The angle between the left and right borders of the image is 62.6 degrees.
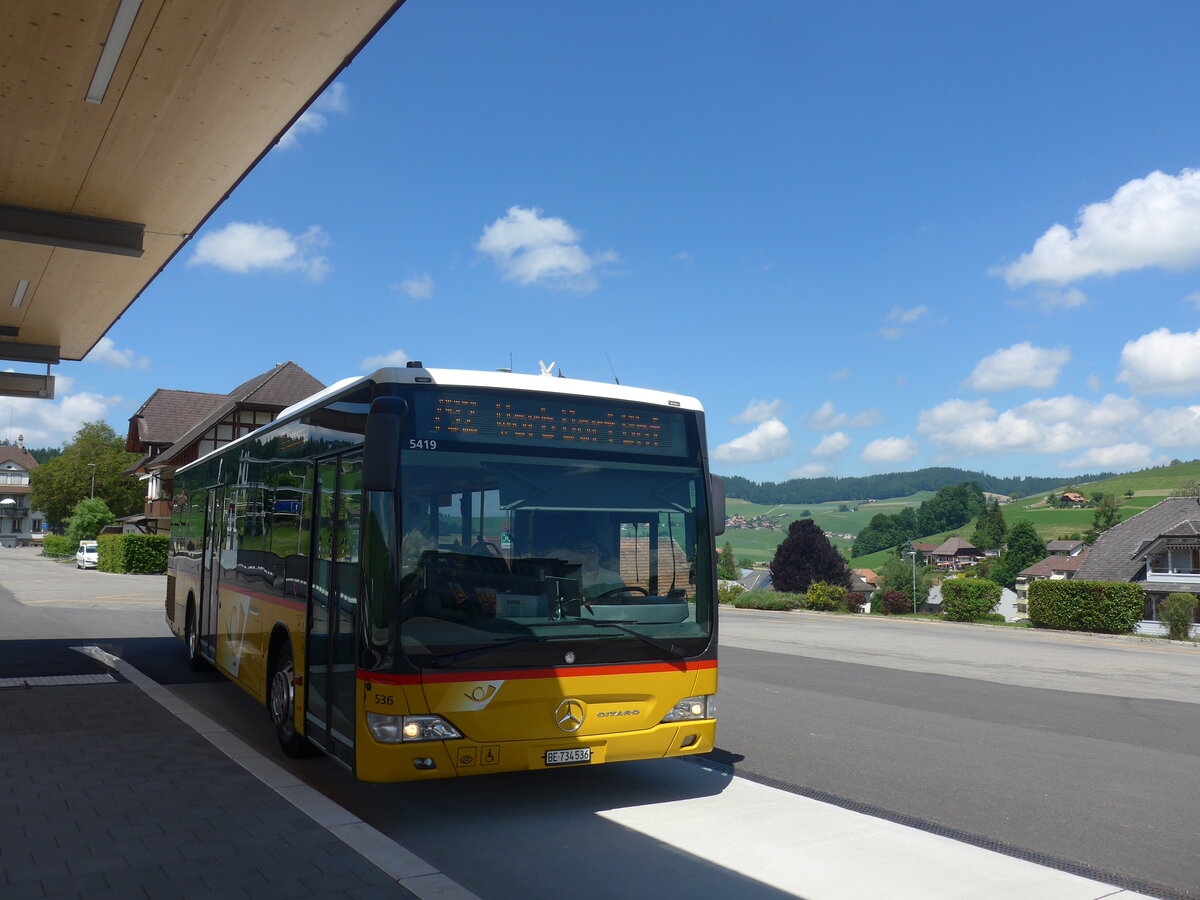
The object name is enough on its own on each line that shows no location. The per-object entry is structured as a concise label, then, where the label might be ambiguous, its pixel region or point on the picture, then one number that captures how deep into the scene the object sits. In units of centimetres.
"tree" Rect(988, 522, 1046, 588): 14288
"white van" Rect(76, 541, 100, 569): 5789
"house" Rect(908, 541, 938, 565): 16922
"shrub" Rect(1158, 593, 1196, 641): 2942
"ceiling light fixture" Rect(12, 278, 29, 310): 1353
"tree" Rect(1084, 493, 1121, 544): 14325
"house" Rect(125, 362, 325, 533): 5291
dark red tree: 7981
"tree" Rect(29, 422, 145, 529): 9194
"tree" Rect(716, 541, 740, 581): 10126
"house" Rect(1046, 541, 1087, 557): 14088
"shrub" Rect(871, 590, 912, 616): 5782
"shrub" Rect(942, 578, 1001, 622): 3612
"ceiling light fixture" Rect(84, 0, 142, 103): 672
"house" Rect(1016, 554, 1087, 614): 12162
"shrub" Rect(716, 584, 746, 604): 4656
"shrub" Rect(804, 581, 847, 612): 4262
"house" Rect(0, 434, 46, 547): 14850
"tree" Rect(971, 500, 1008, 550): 16788
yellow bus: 595
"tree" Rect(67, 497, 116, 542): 7869
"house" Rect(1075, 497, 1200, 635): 5966
